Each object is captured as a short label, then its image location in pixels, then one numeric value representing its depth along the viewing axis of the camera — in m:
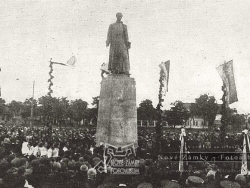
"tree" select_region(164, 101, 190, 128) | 64.12
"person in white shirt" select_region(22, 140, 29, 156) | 14.62
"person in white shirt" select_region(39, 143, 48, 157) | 12.33
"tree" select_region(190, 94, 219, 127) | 67.25
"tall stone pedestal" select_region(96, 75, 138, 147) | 12.62
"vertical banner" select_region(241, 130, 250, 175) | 9.54
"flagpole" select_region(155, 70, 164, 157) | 16.98
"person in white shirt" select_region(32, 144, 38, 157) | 12.84
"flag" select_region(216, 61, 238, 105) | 14.64
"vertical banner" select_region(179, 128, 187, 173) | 10.28
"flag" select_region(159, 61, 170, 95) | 18.20
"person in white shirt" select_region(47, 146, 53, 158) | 12.36
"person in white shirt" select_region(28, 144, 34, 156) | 13.25
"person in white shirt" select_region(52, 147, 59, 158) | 12.12
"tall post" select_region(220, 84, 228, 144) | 20.62
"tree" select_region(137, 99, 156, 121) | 59.31
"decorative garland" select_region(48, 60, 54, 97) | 18.56
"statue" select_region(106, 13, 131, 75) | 13.73
